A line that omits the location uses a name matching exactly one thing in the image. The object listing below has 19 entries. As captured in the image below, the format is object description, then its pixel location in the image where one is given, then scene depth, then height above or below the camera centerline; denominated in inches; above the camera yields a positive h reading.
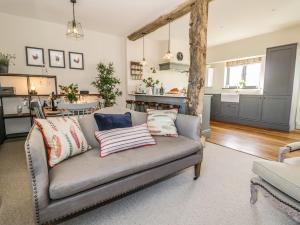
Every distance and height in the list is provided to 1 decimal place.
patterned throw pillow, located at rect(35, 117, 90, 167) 54.6 -15.8
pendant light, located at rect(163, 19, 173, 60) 166.6 +36.3
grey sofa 44.1 -24.9
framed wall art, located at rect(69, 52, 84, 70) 177.9 +33.5
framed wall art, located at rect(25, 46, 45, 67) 157.3 +33.2
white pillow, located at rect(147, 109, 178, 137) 86.1 -15.3
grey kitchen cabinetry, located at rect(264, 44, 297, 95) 166.2 +24.8
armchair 46.9 -26.5
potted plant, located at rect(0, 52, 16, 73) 137.5 +26.2
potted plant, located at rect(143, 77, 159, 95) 209.5 +13.2
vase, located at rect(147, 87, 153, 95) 197.1 +2.4
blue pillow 75.1 -12.7
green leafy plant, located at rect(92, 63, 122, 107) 184.9 +10.6
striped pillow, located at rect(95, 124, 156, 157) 65.1 -18.6
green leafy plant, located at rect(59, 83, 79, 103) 110.8 -1.1
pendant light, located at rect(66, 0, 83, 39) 120.0 +44.5
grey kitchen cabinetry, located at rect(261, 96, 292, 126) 170.7 -15.8
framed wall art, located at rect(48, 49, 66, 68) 167.3 +33.8
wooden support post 114.7 +27.2
